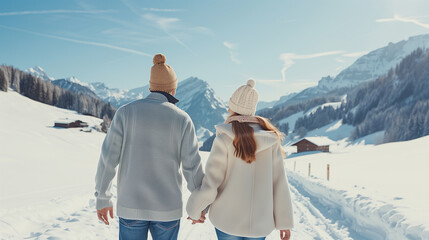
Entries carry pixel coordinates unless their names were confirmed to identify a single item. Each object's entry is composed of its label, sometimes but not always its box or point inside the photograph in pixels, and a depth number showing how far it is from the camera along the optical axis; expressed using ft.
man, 8.29
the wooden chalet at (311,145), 217.36
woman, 8.57
